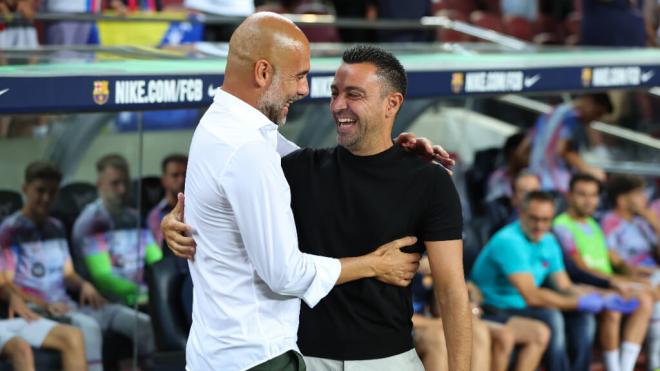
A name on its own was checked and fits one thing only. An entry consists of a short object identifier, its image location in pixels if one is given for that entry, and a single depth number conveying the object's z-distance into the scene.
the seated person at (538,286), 12.64
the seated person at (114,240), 11.06
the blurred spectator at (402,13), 16.52
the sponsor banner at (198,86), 8.67
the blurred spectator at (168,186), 11.38
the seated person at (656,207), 14.62
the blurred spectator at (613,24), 15.37
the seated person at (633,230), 14.10
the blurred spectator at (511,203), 13.76
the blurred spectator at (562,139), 14.73
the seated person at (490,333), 11.91
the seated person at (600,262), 13.18
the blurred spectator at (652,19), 17.63
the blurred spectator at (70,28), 13.29
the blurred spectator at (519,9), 22.03
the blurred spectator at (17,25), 12.35
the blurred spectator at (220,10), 14.75
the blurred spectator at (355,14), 16.45
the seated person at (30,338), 10.31
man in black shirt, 6.77
